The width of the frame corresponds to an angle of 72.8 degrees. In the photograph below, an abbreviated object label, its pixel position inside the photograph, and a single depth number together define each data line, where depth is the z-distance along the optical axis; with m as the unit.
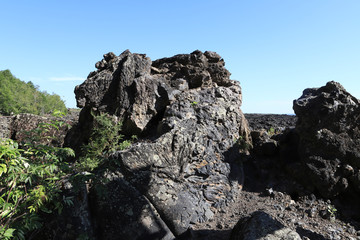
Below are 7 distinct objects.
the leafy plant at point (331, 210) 5.12
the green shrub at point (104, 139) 6.05
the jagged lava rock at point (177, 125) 4.71
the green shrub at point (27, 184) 2.66
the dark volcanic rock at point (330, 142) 5.65
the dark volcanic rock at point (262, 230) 3.29
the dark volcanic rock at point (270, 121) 11.65
